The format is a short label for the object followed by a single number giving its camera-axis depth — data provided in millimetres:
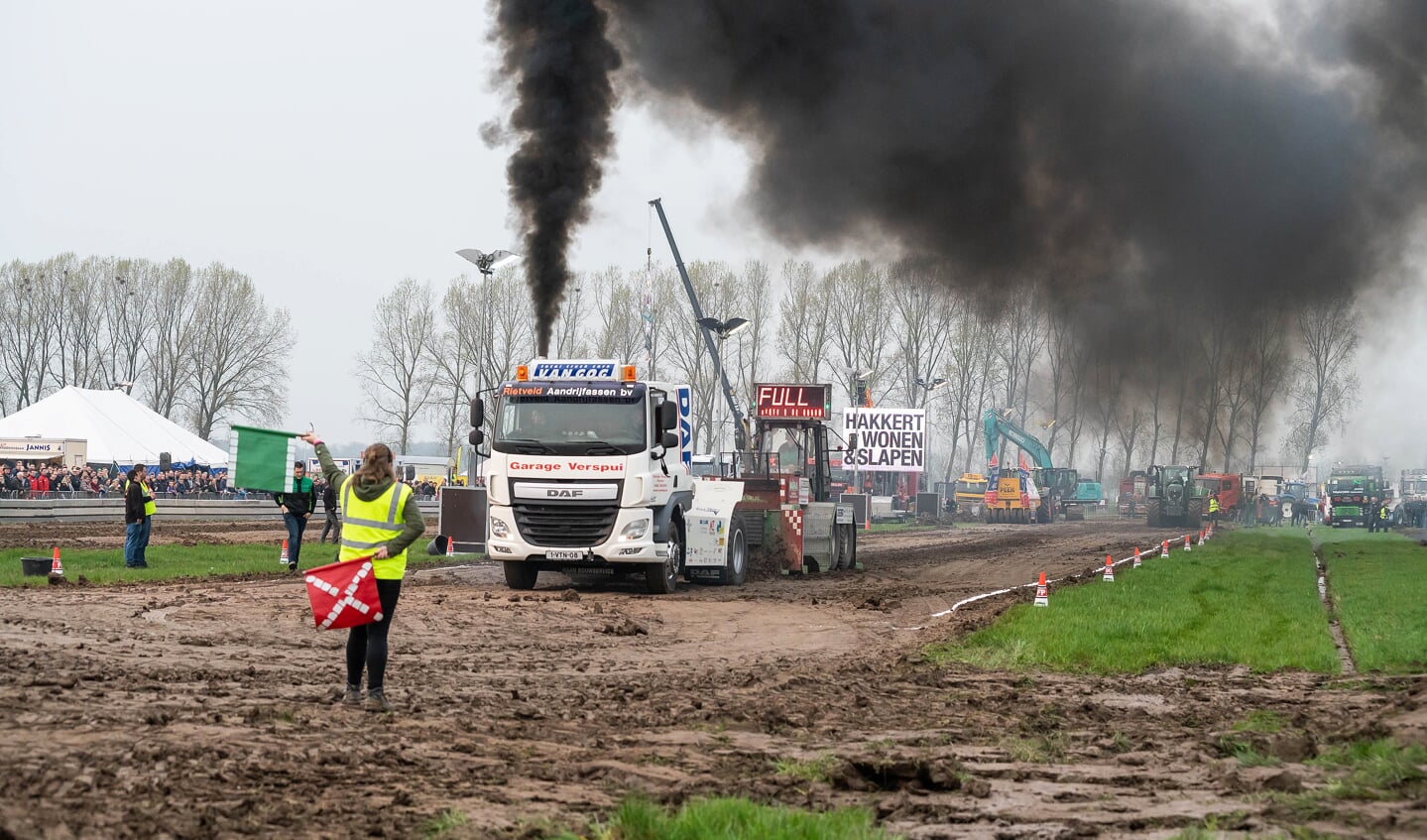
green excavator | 76750
